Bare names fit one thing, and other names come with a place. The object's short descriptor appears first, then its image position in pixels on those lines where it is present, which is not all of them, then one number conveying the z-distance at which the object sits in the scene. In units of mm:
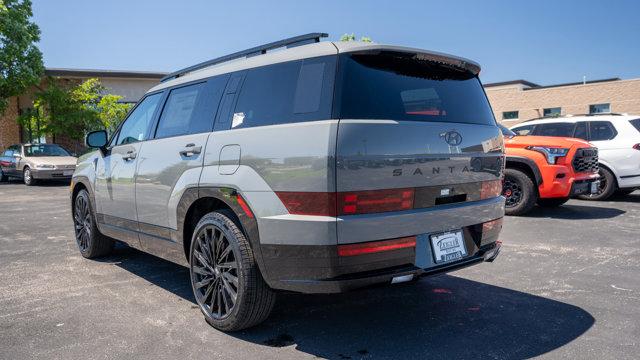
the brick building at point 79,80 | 27625
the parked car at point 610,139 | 9359
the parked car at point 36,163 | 16719
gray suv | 2748
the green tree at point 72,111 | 24125
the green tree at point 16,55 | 22297
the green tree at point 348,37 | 34478
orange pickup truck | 7680
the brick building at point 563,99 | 32562
